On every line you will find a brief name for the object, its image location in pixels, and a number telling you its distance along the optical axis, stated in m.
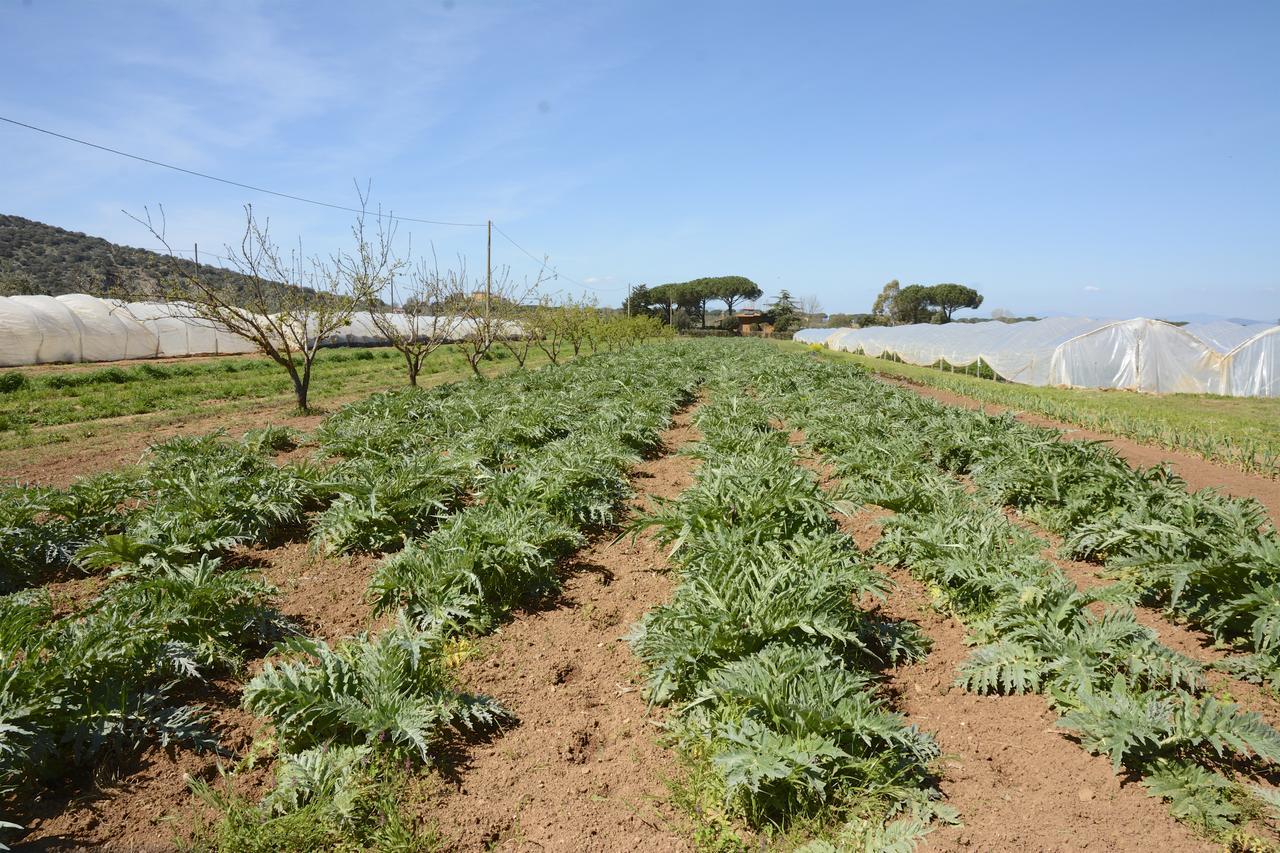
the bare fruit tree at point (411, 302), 14.70
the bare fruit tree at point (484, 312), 20.20
